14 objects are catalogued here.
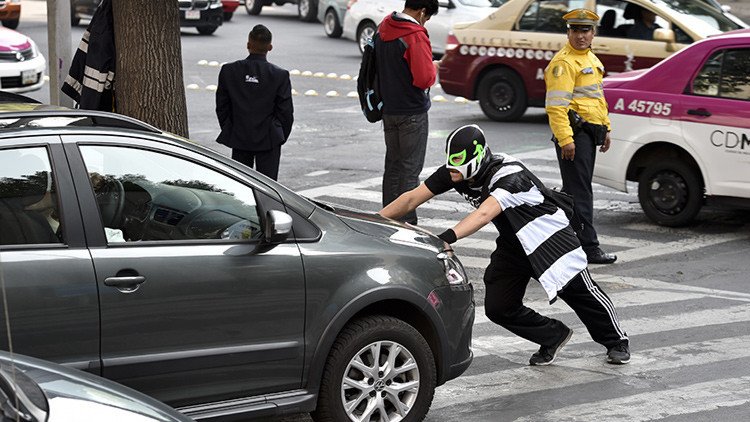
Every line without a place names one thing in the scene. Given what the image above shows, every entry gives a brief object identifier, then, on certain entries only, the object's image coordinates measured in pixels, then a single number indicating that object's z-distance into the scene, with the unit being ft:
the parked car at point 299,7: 100.68
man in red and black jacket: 34.55
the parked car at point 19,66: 55.11
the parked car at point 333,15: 89.56
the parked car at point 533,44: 51.93
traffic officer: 32.42
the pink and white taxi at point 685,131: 36.09
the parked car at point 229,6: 95.09
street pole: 37.27
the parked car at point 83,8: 88.85
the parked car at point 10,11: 84.64
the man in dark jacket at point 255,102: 32.71
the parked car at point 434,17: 72.33
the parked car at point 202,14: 86.37
